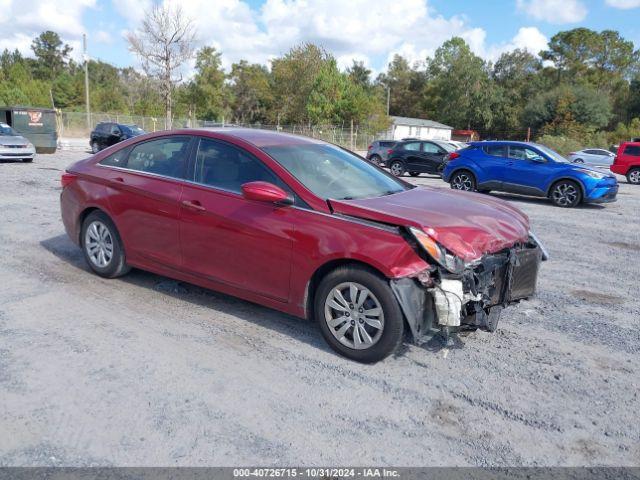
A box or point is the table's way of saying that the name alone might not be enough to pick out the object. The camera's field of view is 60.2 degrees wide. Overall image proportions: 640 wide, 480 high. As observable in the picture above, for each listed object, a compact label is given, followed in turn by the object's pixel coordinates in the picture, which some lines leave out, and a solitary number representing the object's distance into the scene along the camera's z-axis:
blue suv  13.10
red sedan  3.90
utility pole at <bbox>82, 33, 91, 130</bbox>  40.12
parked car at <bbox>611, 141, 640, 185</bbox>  22.34
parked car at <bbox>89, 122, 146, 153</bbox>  28.34
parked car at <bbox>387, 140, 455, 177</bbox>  20.94
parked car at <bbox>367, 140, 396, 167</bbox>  25.98
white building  69.94
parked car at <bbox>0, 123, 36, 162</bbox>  18.38
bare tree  43.44
